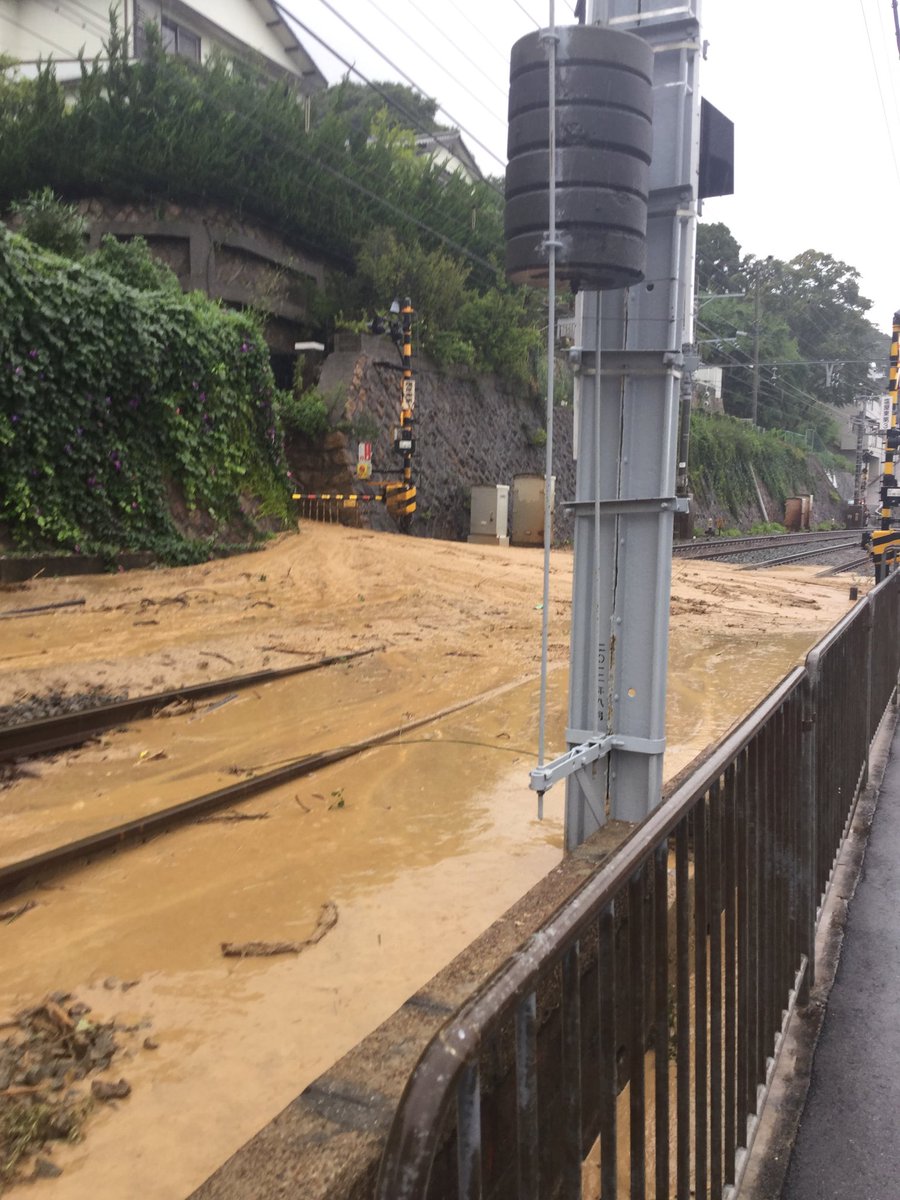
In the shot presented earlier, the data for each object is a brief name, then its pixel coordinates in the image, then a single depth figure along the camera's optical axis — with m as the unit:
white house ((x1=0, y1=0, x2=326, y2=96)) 25.28
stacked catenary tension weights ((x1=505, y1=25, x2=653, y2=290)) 3.44
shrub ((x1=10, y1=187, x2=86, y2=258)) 16.17
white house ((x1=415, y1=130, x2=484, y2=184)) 37.16
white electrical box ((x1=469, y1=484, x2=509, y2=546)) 24.45
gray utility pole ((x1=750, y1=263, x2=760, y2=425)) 57.91
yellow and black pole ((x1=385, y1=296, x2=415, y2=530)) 21.95
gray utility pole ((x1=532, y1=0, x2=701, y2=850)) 3.88
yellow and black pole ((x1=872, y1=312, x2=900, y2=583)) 13.54
